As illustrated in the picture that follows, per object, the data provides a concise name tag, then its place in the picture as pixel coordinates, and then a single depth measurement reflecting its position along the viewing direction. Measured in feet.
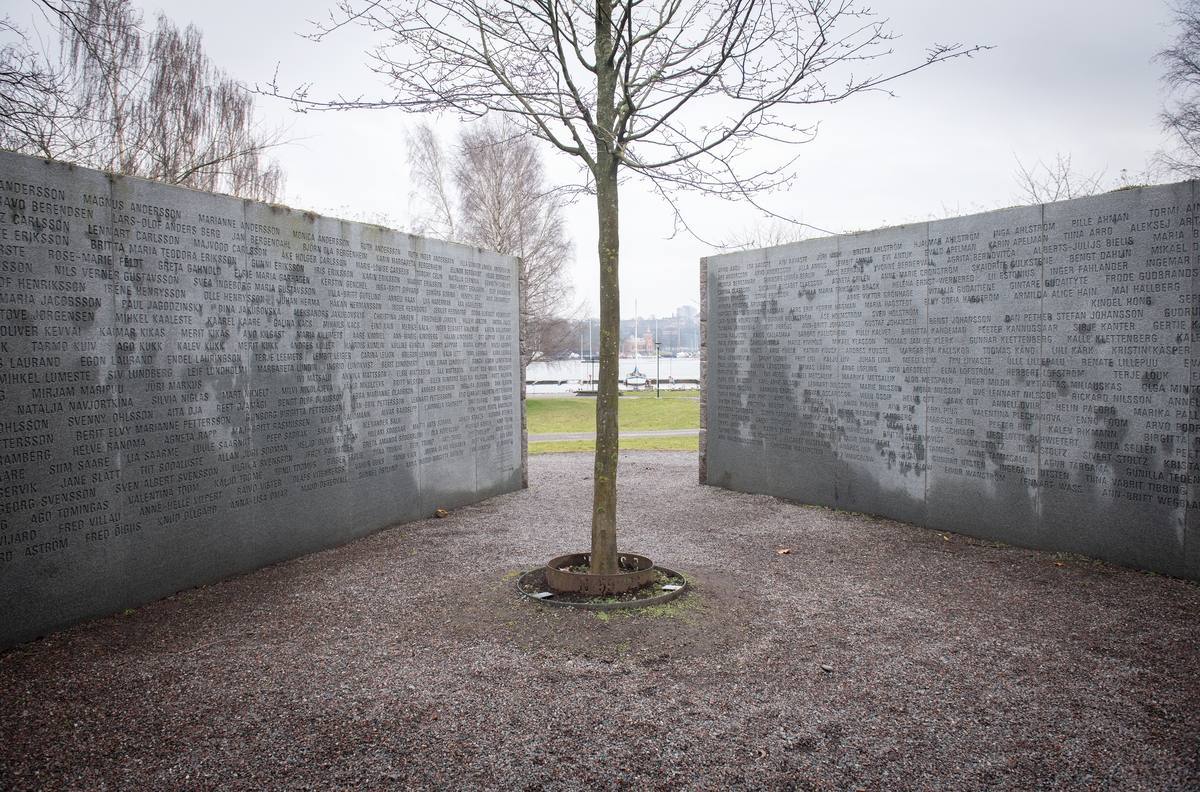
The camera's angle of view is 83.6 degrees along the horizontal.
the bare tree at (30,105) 16.78
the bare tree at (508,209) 79.10
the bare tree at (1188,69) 52.01
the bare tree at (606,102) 16.84
